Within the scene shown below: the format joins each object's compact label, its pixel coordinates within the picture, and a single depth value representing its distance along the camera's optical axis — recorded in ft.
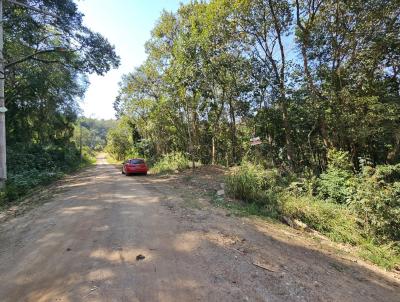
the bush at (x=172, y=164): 62.68
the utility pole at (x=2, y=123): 39.91
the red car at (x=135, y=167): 64.39
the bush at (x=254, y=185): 30.91
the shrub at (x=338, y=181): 32.51
